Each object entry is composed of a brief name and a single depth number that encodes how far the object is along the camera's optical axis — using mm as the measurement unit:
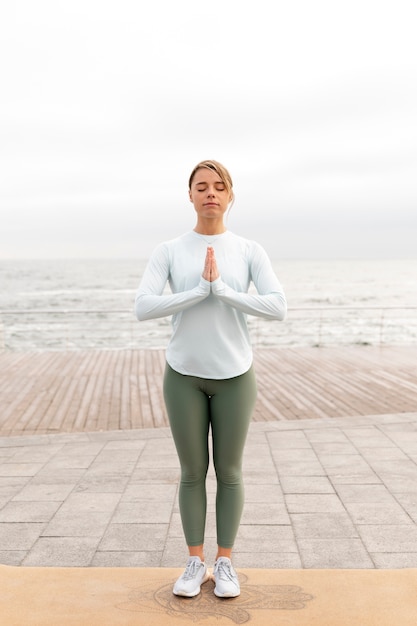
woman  2082
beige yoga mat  2062
